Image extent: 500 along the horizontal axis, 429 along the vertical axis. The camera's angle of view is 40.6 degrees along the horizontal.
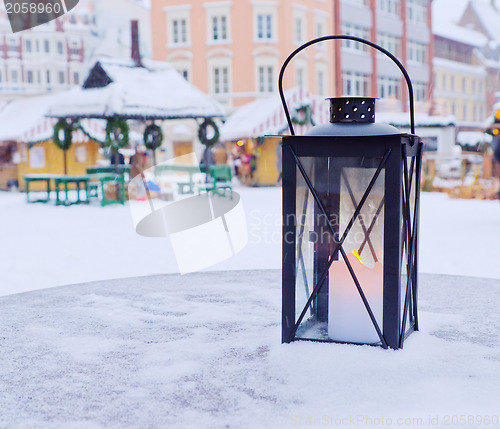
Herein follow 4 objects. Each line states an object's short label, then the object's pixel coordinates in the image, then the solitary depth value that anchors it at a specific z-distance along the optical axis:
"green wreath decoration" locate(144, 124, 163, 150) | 19.28
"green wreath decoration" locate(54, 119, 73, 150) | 18.36
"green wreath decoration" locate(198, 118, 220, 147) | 18.97
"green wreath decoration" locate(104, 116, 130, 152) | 16.81
